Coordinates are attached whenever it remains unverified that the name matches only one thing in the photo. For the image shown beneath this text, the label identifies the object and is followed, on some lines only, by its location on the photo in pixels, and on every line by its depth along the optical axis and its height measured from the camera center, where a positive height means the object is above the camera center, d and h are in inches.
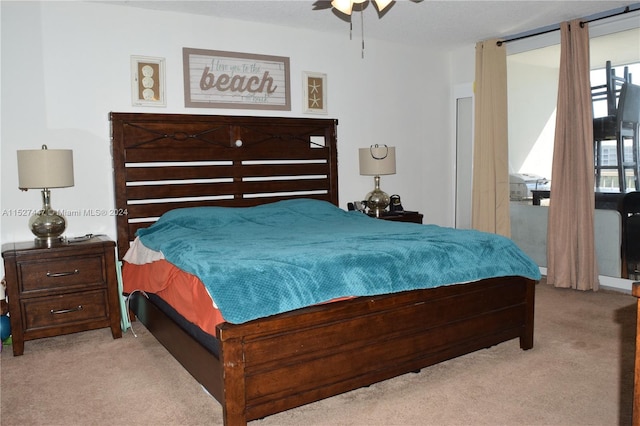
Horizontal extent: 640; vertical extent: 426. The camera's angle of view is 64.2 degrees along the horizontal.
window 168.7 +26.9
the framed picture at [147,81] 153.3 +28.1
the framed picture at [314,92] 183.0 +28.1
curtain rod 159.6 +47.7
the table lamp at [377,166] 183.9 +1.0
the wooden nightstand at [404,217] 182.9 -17.3
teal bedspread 83.5 -16.5
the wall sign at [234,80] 161.9 +30.3
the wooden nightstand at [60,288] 121.7 -27.8
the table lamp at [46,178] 126.6 -0.5
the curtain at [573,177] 168.7 -4.1
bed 82.7 -26.3
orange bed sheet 84.4 -23.1
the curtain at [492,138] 194.4 +11.0
